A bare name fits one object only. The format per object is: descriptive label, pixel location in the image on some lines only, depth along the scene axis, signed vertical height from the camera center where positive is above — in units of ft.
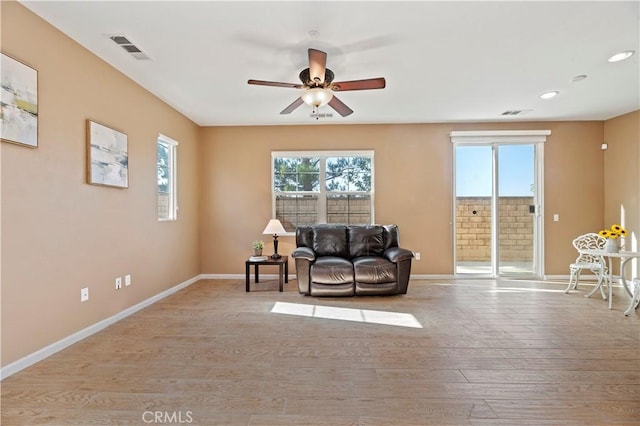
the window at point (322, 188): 18.34 +1.52
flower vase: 12.88 -1.42
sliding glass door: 17.87 +0.16
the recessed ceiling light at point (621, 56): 9.90 +5.10
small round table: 11.41 -2.31
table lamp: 16.12 -0.86
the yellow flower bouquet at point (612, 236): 12.93 -1.00
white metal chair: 14.26 -2.39
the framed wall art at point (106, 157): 9.78 +1.97
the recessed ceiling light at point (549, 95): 13.34 +5.17
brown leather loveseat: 14.03 -2.74
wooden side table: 15.14 -2.43
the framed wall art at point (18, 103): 7.11 +2.69
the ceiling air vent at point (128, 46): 9.11 +5.18
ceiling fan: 8.72 +3.94
